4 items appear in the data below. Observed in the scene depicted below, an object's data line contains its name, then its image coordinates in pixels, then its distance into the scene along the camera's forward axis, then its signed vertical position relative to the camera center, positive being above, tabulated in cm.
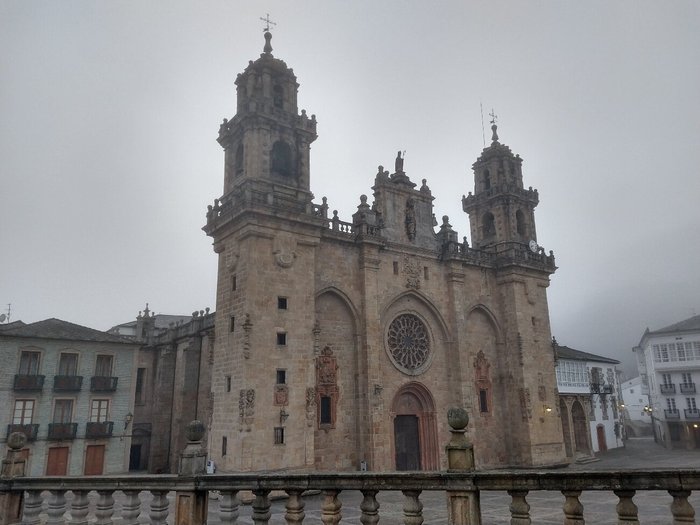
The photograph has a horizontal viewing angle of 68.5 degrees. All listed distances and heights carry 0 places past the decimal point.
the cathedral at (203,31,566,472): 2286 +558
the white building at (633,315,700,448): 4925 +407
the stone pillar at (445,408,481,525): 661 -51
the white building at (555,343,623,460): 4114 +183
